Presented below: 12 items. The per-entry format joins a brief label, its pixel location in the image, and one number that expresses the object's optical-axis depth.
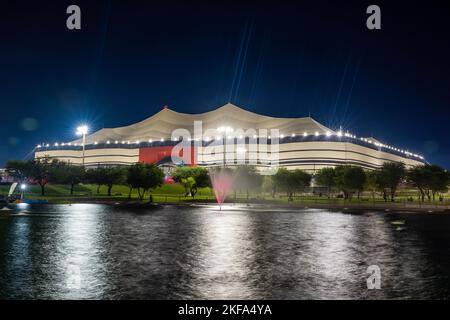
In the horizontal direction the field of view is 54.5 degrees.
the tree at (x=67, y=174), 93.50
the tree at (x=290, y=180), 84.06
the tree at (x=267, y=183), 94.61
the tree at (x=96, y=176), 94.68
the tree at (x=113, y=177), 91.56
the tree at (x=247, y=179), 86.44
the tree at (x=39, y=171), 95.45
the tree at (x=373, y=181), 79.29
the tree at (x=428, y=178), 79.69
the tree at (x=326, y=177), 90.69
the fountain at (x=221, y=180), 91.06
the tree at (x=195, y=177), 85.68
